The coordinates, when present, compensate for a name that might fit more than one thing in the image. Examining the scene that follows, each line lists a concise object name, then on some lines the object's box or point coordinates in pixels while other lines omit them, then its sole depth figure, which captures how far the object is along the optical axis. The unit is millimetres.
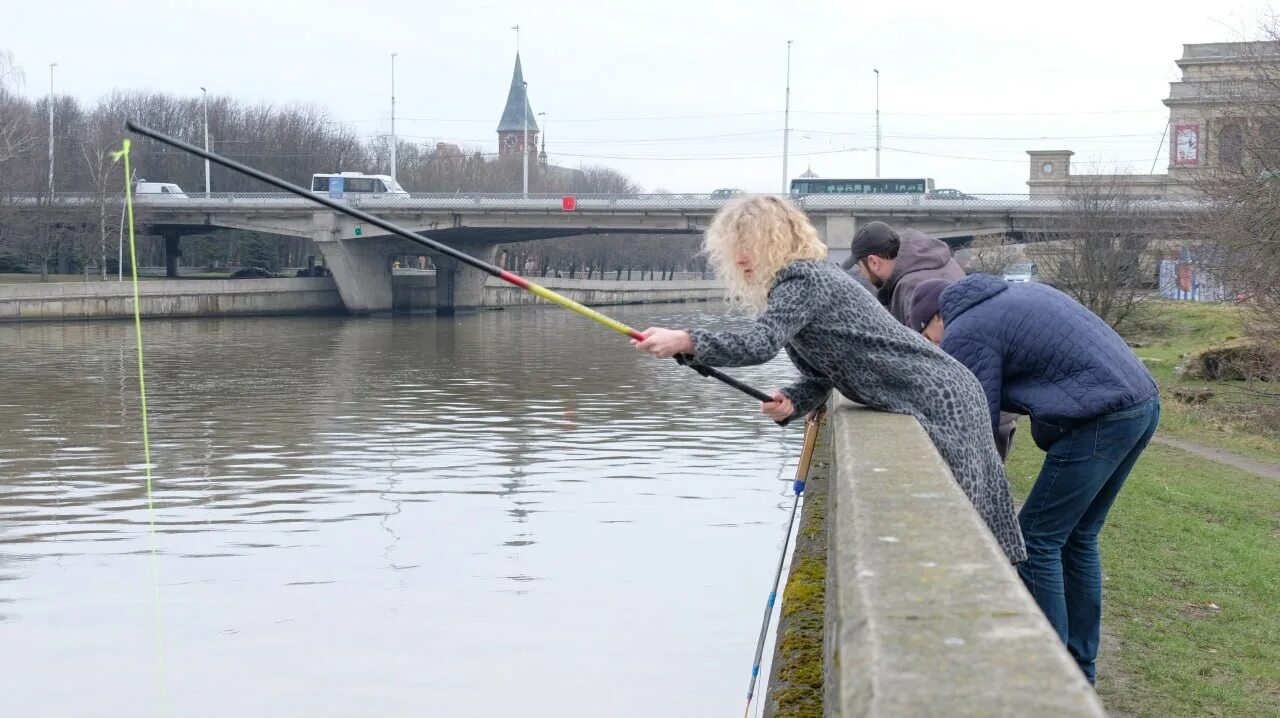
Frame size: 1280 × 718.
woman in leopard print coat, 4414
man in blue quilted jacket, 4809
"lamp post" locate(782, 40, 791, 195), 67619
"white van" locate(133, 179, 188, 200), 65250
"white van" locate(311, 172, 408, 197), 67500
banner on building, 59725
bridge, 53031
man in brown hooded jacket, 6055
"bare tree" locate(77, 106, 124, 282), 59719
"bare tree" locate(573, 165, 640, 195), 125875
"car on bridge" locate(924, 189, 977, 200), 53659
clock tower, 159000
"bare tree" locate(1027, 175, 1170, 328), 37031
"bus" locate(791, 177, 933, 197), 57656
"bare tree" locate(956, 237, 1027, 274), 48031
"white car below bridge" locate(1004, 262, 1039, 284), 50366
